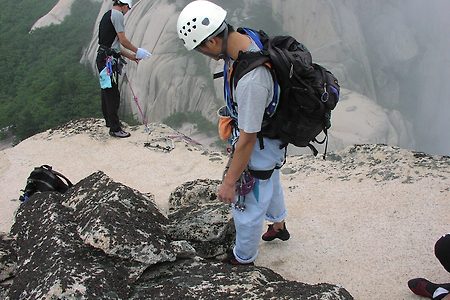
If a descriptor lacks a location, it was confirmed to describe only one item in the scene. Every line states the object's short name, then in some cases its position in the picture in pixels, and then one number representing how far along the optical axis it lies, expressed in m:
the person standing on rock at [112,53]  6.89
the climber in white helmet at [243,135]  3.02
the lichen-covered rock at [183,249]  3.65
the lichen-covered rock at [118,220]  3.39
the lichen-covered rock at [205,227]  4.25
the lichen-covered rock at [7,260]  3.84
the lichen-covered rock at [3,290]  3.50
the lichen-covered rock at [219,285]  3.10
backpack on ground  4.84
